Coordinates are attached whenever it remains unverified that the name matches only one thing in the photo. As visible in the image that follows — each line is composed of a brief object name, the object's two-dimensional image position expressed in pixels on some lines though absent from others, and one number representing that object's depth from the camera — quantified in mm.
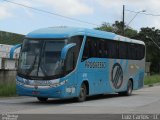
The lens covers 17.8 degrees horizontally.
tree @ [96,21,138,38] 104612
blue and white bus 21625
